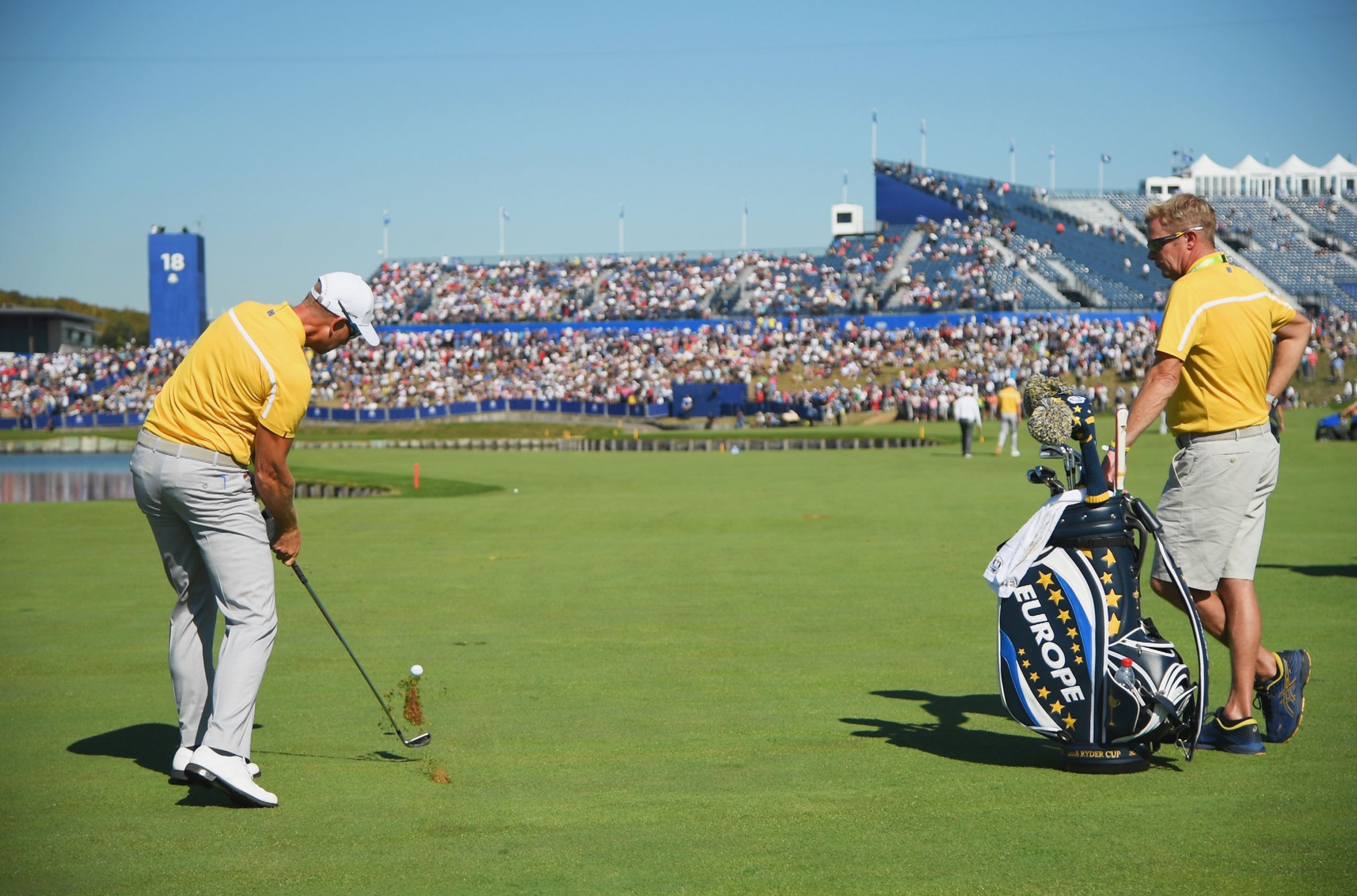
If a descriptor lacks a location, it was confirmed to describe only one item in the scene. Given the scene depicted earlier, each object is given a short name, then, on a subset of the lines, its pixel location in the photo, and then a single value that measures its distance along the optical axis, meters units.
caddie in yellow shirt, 5.88
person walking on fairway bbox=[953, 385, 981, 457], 32.75
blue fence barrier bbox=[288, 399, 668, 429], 60.03
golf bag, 5.34
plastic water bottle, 5.32
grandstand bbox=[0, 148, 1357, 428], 60.19
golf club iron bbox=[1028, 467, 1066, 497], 5.48
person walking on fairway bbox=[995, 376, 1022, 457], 32.50
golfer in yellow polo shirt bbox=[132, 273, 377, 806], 5.39
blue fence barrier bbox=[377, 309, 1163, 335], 62.84
